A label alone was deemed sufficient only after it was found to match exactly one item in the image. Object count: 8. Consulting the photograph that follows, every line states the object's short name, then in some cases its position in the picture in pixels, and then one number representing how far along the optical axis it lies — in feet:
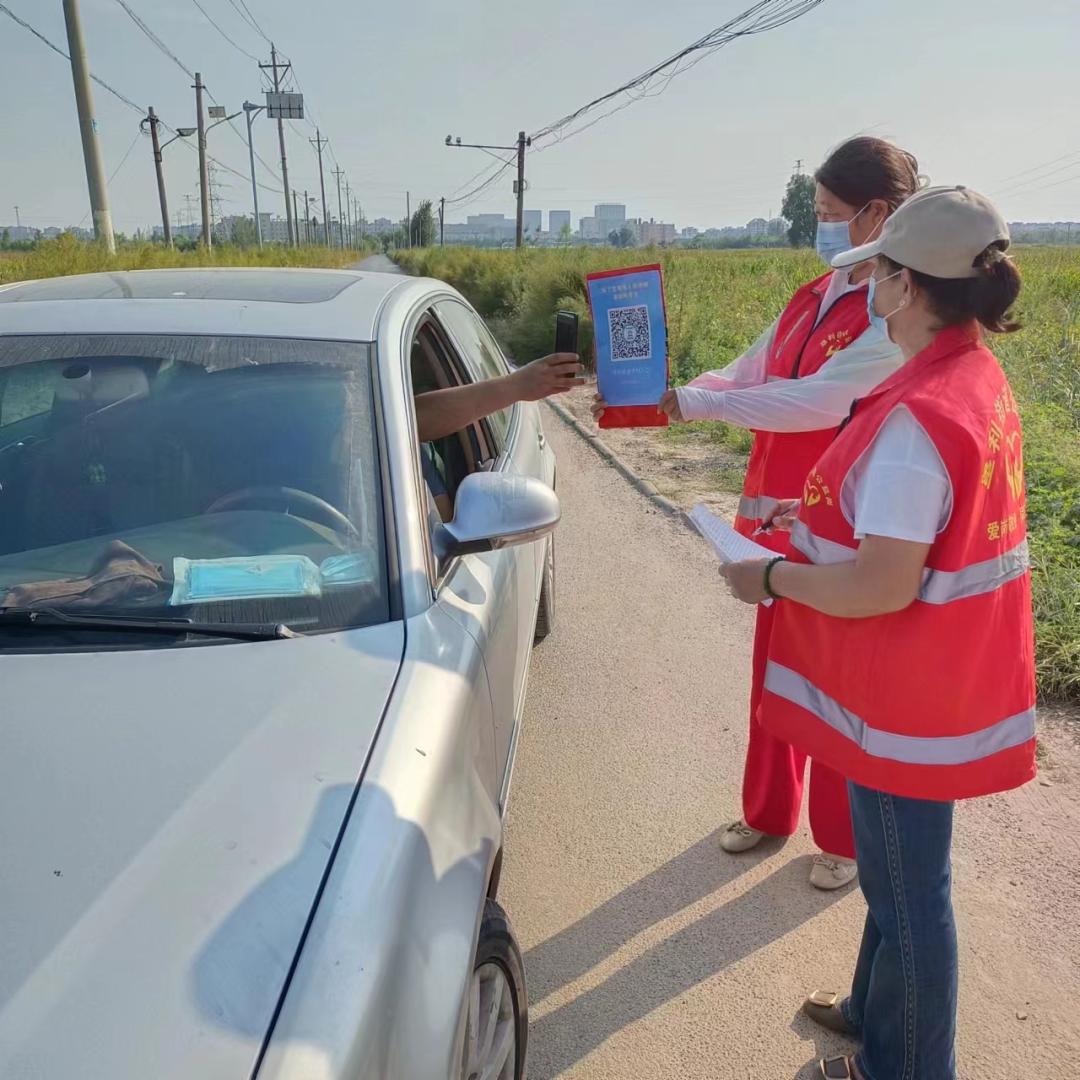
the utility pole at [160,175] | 105.60
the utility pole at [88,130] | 44.24
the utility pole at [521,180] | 101.55
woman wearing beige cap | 5.32
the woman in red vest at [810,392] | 7.77
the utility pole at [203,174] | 96.22
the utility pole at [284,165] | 154.51
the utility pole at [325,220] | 250.86
